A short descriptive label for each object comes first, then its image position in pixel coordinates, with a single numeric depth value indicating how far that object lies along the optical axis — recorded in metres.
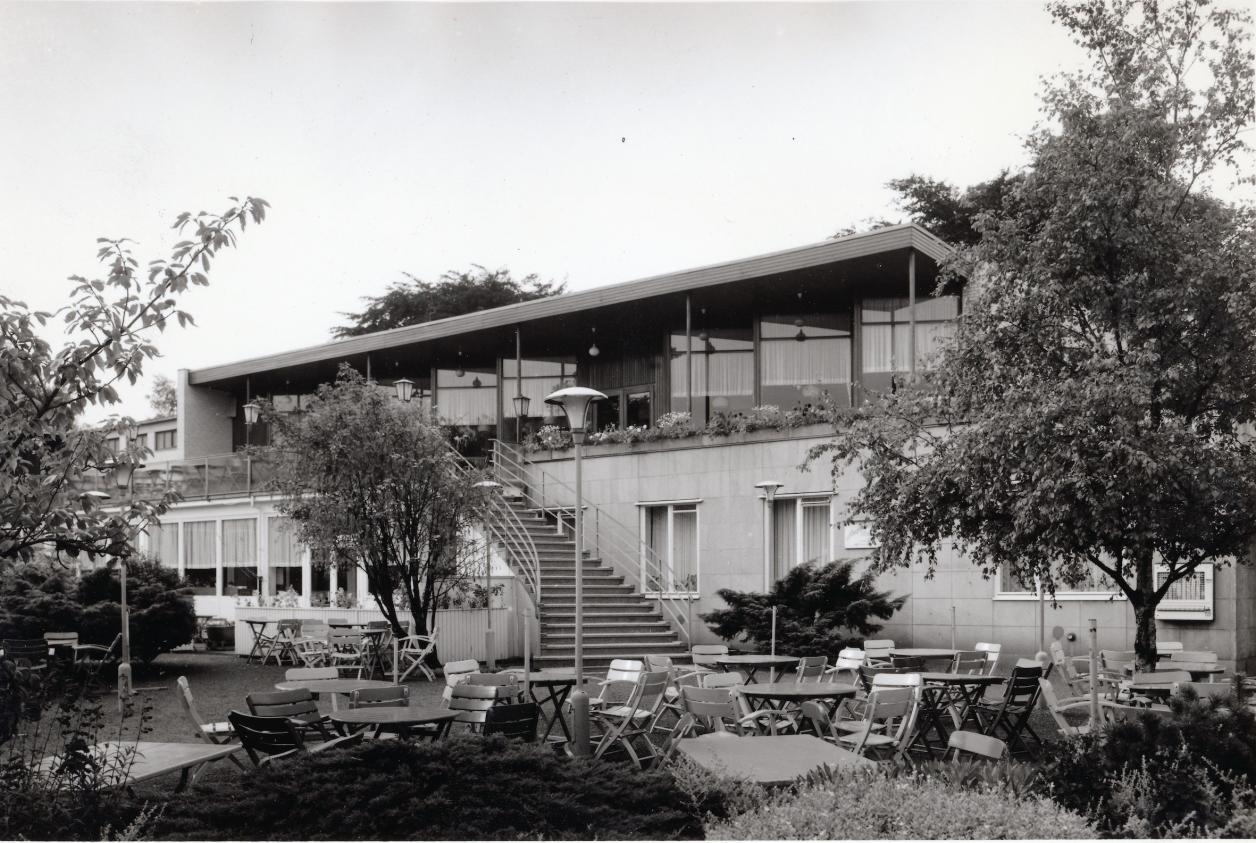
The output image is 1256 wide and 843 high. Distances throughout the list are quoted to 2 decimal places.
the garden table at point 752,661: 12.93
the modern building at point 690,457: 17.64
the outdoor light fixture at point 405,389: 21.47
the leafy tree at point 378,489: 17.14
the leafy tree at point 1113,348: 10.16
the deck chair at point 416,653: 16.62
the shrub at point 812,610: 16.66
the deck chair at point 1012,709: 10.49
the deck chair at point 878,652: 13.84
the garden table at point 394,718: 8.38
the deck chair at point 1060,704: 9.32
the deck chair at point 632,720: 9.50
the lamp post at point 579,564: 9.48
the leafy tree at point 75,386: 6.54
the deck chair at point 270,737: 7.99
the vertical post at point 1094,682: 9.01
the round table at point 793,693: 9.48
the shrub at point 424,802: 6.53
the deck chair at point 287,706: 9.00
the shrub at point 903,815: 5.84
